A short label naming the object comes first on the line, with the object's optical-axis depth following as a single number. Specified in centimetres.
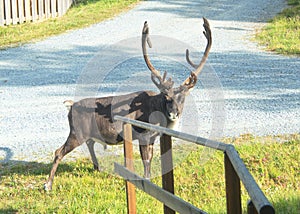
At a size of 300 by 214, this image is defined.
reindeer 1100
